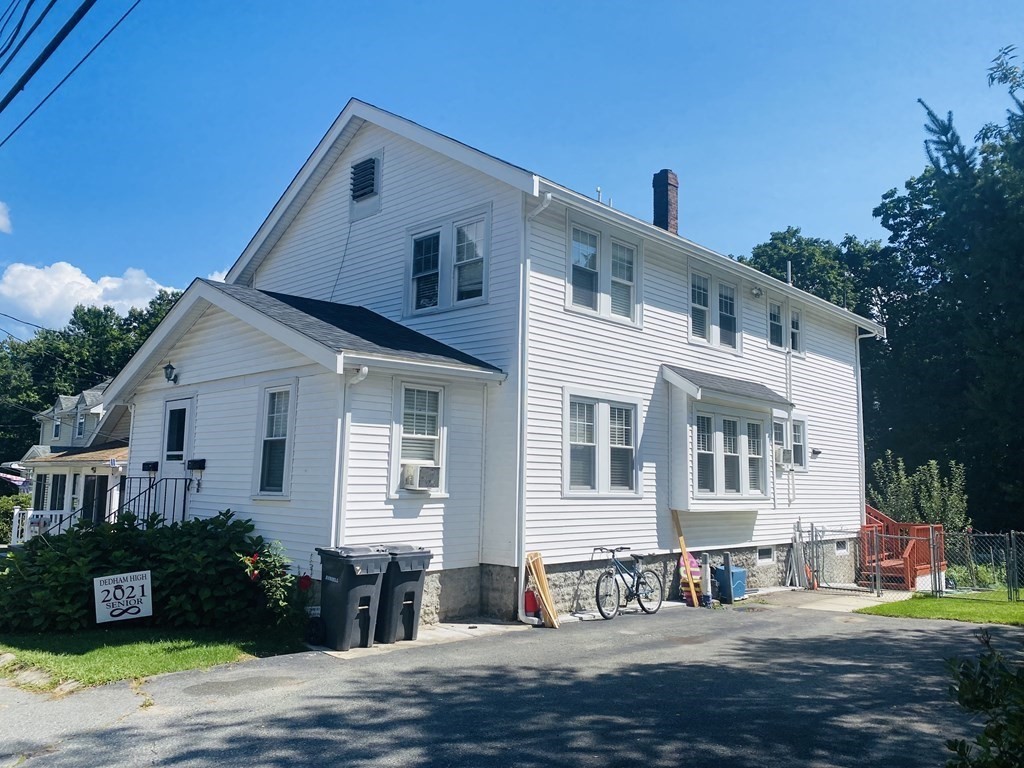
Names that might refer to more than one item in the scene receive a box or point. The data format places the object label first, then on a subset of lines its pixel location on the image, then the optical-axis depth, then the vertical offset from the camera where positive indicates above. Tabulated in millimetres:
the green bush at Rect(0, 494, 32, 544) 30539 -639
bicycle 12594 -1316
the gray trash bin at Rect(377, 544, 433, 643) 10078 -1154
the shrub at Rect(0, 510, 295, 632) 10016 -1025
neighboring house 25703 +1028
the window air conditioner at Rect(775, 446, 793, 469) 17812 +1117
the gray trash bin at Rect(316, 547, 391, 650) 9570 -1103
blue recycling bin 14781 -1442
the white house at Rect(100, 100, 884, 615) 11211 +1917
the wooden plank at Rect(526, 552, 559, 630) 11625 -1233
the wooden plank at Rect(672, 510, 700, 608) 14250 -915
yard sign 9844 -1222
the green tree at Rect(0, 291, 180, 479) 52844 +8425
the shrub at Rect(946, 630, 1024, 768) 3715 -927
